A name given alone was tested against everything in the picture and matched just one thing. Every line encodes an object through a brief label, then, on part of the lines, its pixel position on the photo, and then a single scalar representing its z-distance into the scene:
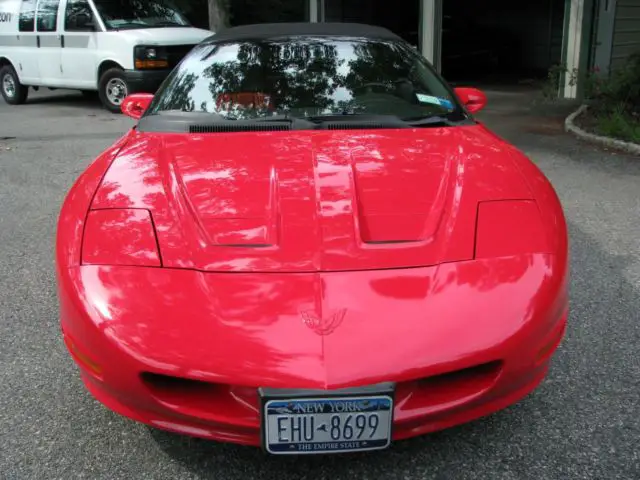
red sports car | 1.68
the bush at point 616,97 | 7.29
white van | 9.16
